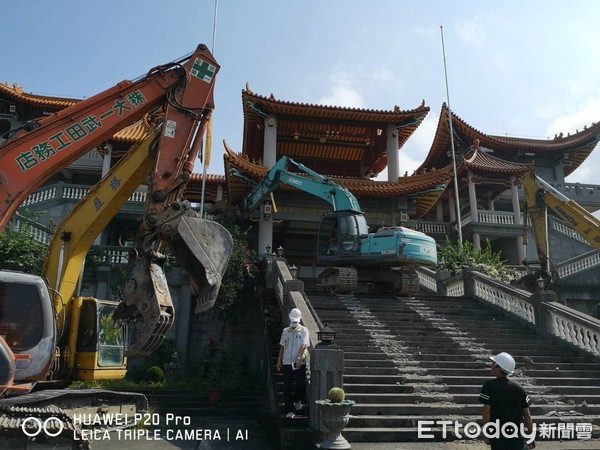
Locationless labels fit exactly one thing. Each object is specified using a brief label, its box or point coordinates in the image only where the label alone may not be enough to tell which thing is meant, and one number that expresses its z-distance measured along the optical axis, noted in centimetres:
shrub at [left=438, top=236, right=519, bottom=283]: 1678
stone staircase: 732
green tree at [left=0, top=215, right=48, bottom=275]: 1366
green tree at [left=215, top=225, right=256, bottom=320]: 1473
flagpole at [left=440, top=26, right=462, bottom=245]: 2091
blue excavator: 1330
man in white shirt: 690
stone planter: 598
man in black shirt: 394
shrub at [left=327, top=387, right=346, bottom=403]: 601
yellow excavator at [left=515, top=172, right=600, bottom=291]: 1425
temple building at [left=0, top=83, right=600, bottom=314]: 1973
